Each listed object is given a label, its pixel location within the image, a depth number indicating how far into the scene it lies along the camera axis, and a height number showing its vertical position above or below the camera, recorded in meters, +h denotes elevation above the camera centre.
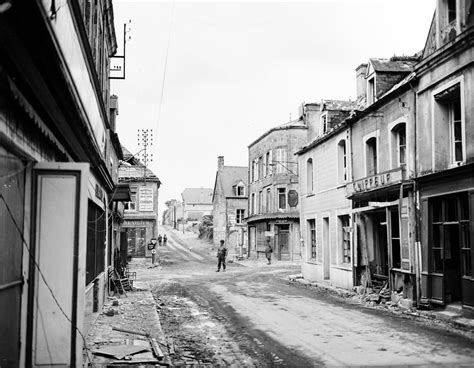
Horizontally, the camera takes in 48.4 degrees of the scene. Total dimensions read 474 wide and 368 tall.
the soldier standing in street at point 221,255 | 32.36 -1.35
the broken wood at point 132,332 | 10.31 -1.95
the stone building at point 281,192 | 41.97 +3.32
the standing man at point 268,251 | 40.06 -1.40
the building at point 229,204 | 57.78 +3.27
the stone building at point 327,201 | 20.91 +1.39
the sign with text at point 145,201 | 41.69 +2.54
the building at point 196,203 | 110.94 +6.35
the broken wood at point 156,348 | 8.40 -1.93
